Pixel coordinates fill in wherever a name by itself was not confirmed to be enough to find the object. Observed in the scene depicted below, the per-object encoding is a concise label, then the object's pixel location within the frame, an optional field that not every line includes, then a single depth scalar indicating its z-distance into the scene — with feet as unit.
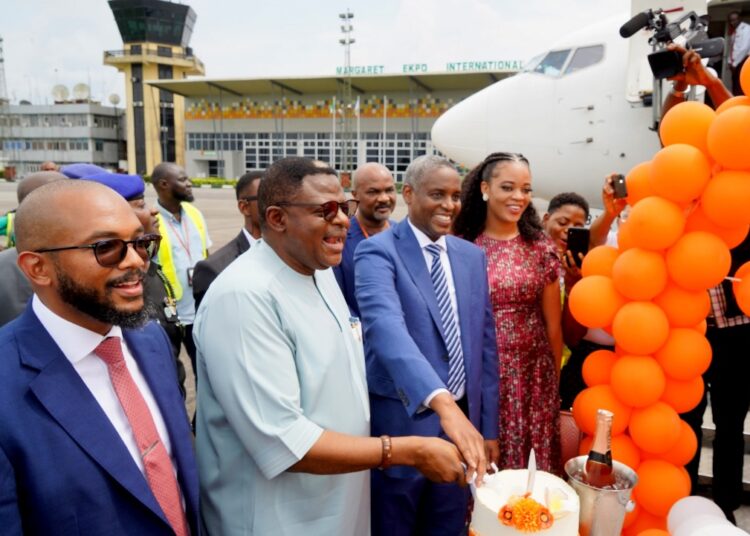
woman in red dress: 9.67
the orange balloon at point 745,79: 7.93
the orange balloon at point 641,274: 8.34
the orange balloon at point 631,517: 8.66
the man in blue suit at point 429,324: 8.12
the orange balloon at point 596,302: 8.81
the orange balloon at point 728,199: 7.72
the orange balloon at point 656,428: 8.55
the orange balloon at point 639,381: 8.42
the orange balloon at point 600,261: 9.35
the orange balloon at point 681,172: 8.06
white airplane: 21.90
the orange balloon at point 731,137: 7.48
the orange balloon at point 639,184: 9.18
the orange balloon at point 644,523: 8.72
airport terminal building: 153.38
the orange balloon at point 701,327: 8.82
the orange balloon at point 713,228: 8.39
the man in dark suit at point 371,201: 13.30
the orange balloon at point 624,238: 8.68
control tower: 203.21
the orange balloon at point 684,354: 8.45
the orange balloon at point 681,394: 8.84
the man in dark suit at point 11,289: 9.02
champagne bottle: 5.35
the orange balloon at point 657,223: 8.18
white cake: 4.31
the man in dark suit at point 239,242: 11.85
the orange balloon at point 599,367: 9.27
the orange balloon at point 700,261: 8.02
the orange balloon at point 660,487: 8.53
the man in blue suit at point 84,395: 4.13
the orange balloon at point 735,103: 8.01
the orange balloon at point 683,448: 9.00
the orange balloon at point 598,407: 8.86
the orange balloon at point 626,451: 8.81
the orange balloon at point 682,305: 8.48
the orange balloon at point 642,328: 8.30
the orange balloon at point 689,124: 8.41
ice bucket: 4.81
